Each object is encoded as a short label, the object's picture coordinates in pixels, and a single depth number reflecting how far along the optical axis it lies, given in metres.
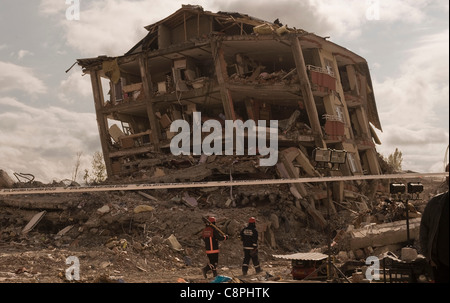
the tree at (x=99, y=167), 56.66
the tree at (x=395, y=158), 58.14
